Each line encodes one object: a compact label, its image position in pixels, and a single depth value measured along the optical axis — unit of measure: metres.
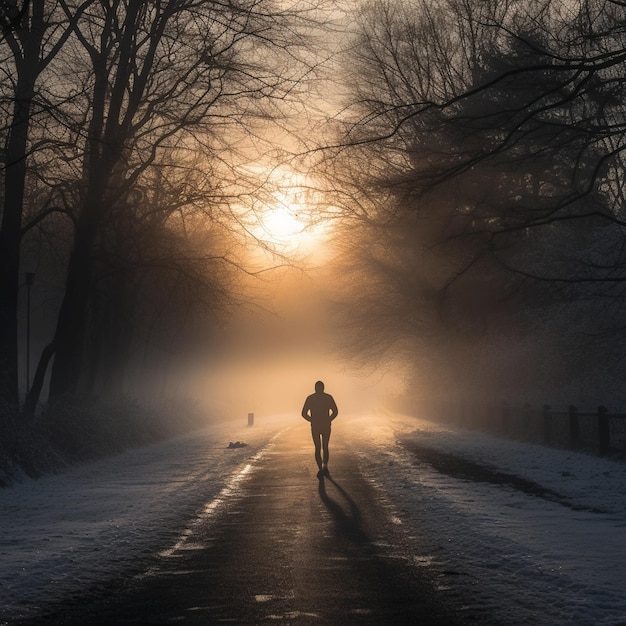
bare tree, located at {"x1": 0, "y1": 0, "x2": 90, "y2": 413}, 21.25
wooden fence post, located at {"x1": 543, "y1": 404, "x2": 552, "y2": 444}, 28.23
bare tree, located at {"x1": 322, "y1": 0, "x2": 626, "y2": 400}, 28.55
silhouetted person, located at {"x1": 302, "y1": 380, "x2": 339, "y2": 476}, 20.42
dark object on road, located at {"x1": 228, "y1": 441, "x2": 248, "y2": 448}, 31.26
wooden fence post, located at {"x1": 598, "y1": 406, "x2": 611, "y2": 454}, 23.17
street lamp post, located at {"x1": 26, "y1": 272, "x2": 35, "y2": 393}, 35.83
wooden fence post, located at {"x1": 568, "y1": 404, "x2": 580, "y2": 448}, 25.53
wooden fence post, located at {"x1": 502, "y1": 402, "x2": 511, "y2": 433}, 33.62
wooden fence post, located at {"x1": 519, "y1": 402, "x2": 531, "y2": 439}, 30.81
